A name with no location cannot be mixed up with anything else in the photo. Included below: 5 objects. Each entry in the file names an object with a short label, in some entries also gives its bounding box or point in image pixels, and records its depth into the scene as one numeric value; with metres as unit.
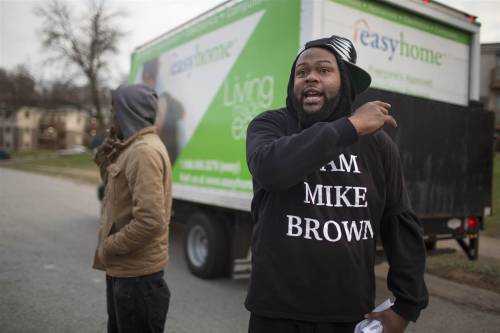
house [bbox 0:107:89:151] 68.56
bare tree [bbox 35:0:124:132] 37.09
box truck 4.05
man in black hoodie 1.54
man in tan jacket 2.26
